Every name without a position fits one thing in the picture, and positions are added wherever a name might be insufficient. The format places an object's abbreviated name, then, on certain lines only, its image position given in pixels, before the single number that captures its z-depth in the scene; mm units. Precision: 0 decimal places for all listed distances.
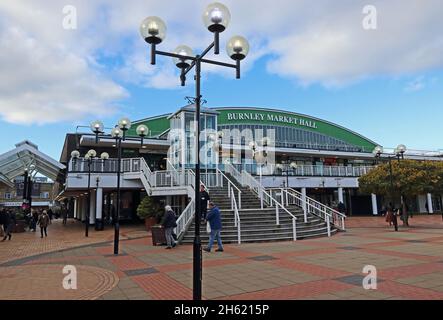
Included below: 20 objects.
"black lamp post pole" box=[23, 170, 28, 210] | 27703
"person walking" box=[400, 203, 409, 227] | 19719
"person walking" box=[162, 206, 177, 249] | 12008
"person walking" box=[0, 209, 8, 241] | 17125
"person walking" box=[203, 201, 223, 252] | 11156
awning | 20414
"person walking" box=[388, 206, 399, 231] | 17625
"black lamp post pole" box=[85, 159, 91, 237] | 18330
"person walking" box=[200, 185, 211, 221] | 14234
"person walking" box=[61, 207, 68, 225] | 32519
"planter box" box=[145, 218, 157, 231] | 19328
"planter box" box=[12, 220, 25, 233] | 21869
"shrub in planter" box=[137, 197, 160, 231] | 19062
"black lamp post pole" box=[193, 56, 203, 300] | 4867
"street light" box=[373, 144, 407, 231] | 18750
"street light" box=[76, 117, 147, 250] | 11159
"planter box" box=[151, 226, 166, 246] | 12961
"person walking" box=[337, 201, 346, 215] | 26484
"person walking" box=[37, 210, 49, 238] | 18484
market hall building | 21547
